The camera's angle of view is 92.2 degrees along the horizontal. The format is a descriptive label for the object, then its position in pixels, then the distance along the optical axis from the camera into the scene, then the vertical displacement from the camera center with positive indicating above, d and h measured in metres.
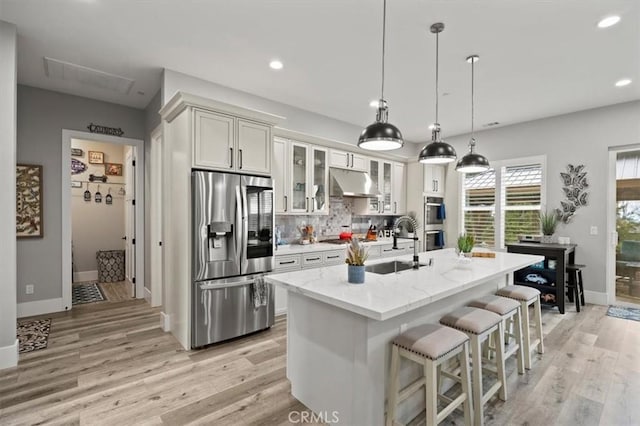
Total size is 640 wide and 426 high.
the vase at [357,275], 2.06 -0.44
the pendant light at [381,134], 2.18 +0.54
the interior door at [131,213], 4.84 -0.09
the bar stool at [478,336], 1.98 -0.87
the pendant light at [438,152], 2.77 +0.53
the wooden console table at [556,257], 4.24 -0.66
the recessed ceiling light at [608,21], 2.51 +1.59
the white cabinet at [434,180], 6.01 +0.60
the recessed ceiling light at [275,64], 3.30 +1.57
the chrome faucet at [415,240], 2.65 -0.27
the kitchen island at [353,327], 1.73 -0.75
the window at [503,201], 5.21 +0.17
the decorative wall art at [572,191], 4.70 +0.31
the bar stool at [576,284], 4.31 -1.05
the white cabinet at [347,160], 4.99 +0.83
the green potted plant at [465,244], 3.04 -0.33
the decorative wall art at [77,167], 6.01 +0.80
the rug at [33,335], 3.09 -1.40
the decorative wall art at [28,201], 3.92 +0.07
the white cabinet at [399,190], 6.03 +0.39
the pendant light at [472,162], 3.11 +0.49
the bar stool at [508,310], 2.45 -0.80
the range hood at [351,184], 4.95 +0.42
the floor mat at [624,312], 4.01 -1.37
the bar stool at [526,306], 2.73 -0.89
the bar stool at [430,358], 1.70 -0.85
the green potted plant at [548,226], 4.78 -0.23
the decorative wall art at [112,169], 6.40 +0.81
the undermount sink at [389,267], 2.81 -0.53
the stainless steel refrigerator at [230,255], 3.05 -0.49
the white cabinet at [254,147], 3.36 +0.69
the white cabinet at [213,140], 3.07 +0.70
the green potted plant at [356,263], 2.06 -0.36
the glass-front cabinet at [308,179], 4.52 +0.46
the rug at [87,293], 4.76 -1.44
